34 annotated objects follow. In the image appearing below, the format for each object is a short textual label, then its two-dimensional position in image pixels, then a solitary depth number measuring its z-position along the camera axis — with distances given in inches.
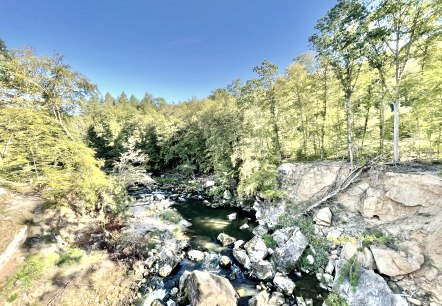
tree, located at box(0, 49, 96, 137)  413.4
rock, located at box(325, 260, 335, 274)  340.6
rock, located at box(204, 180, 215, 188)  949.8
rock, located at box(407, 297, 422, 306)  257.3
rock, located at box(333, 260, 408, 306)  257.6
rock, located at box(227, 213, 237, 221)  609.9
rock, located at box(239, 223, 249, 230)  545.5
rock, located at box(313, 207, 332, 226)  429.1
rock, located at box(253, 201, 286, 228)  536.0
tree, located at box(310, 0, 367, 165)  408.5
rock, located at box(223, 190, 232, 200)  784.9
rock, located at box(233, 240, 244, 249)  441.1
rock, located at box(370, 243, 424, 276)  287.2
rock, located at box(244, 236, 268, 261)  382.7
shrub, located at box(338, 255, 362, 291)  294.6
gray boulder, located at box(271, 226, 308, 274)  361.1
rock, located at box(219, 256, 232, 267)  387.8
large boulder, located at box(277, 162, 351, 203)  478.0
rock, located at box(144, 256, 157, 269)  379.6
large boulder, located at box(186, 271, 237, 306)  278.4
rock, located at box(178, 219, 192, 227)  574.7
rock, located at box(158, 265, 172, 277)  362.6
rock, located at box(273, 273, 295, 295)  312.3
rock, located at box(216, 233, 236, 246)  465.4
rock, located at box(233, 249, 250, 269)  381.7
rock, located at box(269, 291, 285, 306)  288.8
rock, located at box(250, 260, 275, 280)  345.1
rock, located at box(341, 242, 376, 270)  313.1
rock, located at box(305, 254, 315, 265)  362.0
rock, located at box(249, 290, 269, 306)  283.9
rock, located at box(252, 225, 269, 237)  490.3
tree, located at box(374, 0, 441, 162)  356.2
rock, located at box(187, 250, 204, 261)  413.4
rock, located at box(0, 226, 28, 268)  310.1
